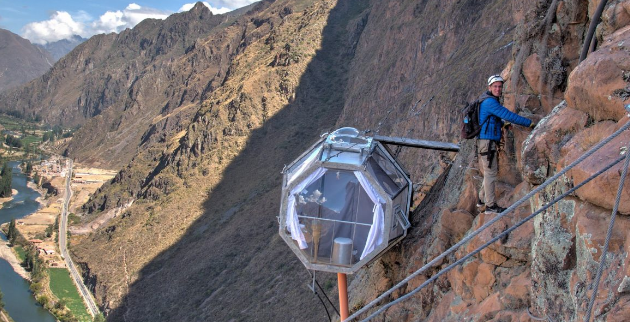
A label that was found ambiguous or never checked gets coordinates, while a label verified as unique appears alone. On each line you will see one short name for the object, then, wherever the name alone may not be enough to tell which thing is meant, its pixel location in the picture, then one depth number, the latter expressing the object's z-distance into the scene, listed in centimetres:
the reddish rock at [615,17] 580
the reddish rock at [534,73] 735
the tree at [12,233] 6638
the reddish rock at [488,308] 620
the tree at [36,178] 10179
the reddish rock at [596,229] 450
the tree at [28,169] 11219
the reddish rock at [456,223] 816
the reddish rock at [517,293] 594
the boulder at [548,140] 580
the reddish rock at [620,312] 411
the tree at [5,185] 9231
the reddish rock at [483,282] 676
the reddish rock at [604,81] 513
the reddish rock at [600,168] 465
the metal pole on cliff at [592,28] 620
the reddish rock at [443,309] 736
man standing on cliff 714
